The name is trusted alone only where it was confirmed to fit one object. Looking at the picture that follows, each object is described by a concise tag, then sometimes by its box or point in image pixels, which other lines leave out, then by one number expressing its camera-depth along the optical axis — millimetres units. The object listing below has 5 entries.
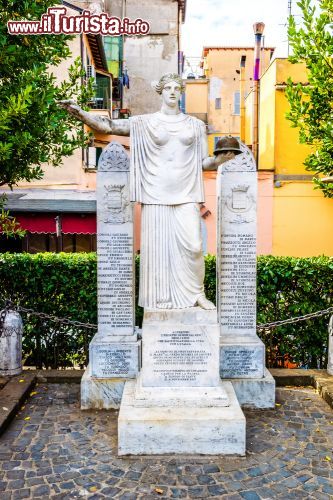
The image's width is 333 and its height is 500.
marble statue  4941
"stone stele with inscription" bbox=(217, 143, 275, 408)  5699
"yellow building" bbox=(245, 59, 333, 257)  15516
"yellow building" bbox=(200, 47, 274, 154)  27938
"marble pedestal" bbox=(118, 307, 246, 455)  4406
